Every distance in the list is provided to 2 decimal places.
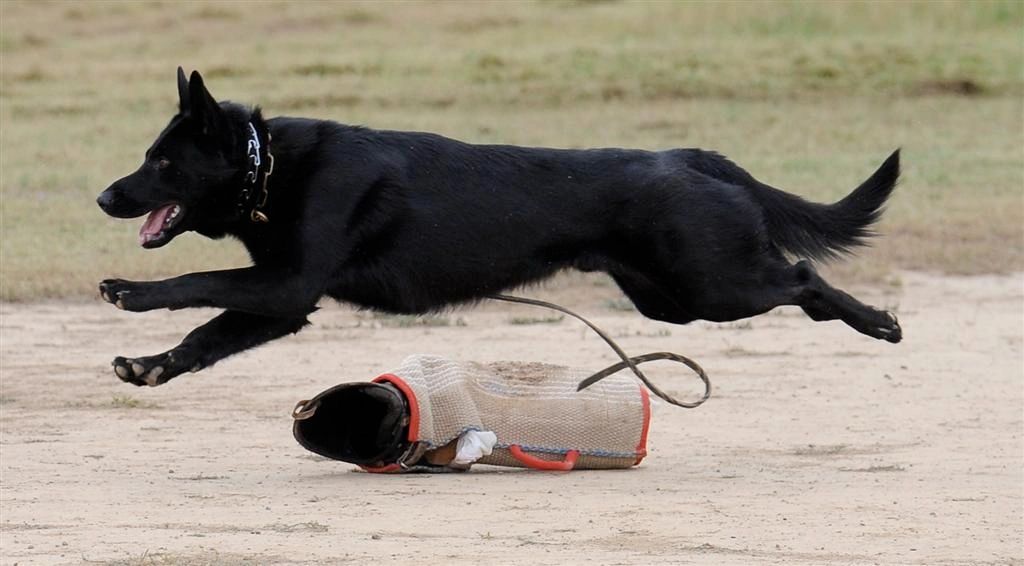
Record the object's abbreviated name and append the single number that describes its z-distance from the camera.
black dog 11.84
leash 13.03
